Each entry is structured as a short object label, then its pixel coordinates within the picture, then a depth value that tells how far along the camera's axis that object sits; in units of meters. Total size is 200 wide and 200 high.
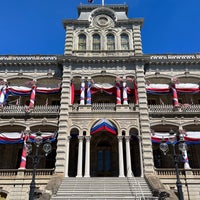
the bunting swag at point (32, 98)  25.08
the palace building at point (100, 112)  20.66
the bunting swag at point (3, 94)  25.19
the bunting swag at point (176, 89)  25.52
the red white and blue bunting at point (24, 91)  25.55
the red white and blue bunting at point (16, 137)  22.56
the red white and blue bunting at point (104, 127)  22.52
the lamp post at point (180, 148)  11.95
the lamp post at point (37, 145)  12.32
